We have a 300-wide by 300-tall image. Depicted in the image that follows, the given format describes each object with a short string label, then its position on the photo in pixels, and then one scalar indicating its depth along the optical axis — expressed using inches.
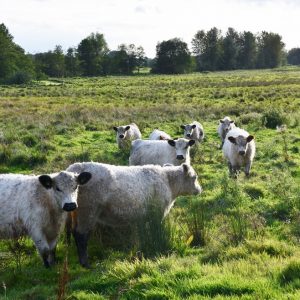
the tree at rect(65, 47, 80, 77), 3986.2
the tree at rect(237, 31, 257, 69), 4881.9
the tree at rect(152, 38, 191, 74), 4168.3
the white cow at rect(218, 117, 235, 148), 748.6
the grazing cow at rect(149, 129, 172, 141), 613.3
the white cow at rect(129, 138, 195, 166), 510.6
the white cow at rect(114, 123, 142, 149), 696.4
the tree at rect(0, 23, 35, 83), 2955.2
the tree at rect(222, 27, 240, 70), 4697.3
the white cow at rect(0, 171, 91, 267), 293.1
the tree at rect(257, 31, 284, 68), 5073.8
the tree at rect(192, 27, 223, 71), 4608.8
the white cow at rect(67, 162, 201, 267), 311.0
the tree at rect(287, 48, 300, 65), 6727.4
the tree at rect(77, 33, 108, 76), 4089.6
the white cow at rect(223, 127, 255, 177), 538.6
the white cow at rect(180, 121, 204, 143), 697.6
